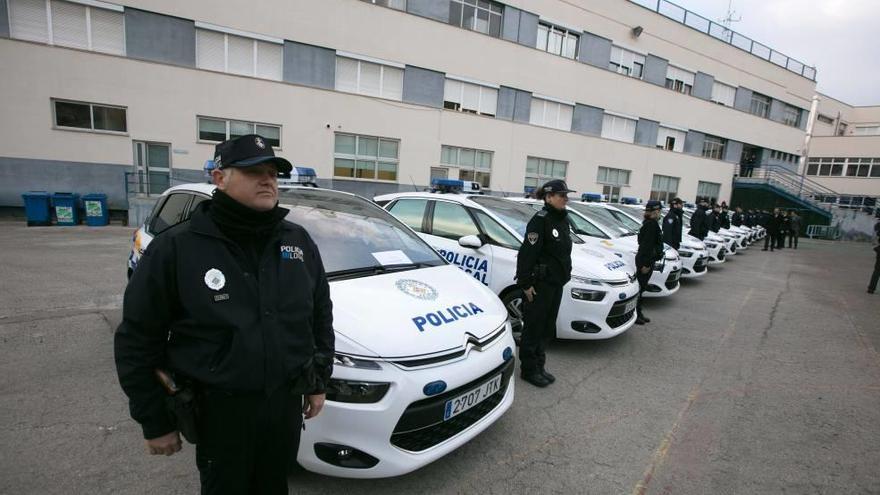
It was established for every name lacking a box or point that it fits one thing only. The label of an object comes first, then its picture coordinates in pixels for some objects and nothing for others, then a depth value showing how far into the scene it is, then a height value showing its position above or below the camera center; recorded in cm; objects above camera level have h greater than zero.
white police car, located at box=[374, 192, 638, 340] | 440 -81
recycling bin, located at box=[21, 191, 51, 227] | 1107 -145
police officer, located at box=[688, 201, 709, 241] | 1001 -53
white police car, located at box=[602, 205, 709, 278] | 863 -106
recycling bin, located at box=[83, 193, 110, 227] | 1183 -147
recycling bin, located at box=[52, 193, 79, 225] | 1148 -146
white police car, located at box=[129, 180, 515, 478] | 213 -98
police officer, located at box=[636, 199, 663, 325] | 552 -62
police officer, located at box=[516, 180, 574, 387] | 365 -71
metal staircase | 2677 +136
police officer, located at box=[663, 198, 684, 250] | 732 -48
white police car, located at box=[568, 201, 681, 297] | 655 -97
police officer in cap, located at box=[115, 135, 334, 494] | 144 -58
